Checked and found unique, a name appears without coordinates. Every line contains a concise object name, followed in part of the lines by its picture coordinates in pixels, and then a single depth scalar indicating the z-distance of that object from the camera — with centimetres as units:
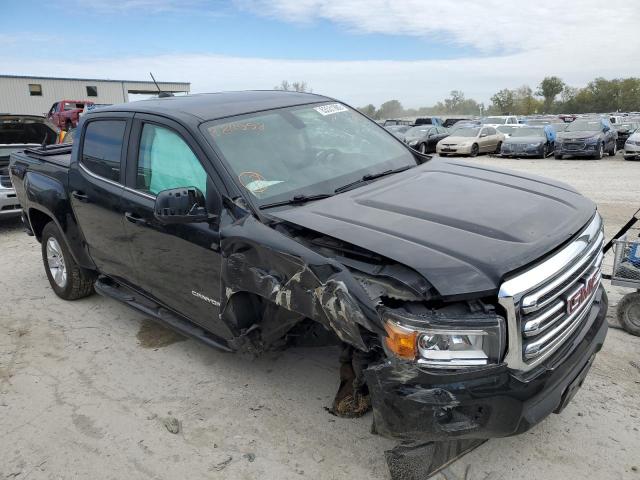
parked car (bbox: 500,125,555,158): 1955
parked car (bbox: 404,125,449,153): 2305
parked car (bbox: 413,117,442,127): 3450
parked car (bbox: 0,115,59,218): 795
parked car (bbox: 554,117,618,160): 1824
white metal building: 4456
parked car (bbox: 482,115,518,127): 2747
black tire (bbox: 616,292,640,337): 396
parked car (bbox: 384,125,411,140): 2607
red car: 2655
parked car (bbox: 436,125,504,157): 2091
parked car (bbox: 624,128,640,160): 1716
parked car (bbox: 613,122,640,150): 2202
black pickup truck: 213
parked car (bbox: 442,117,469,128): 3963
